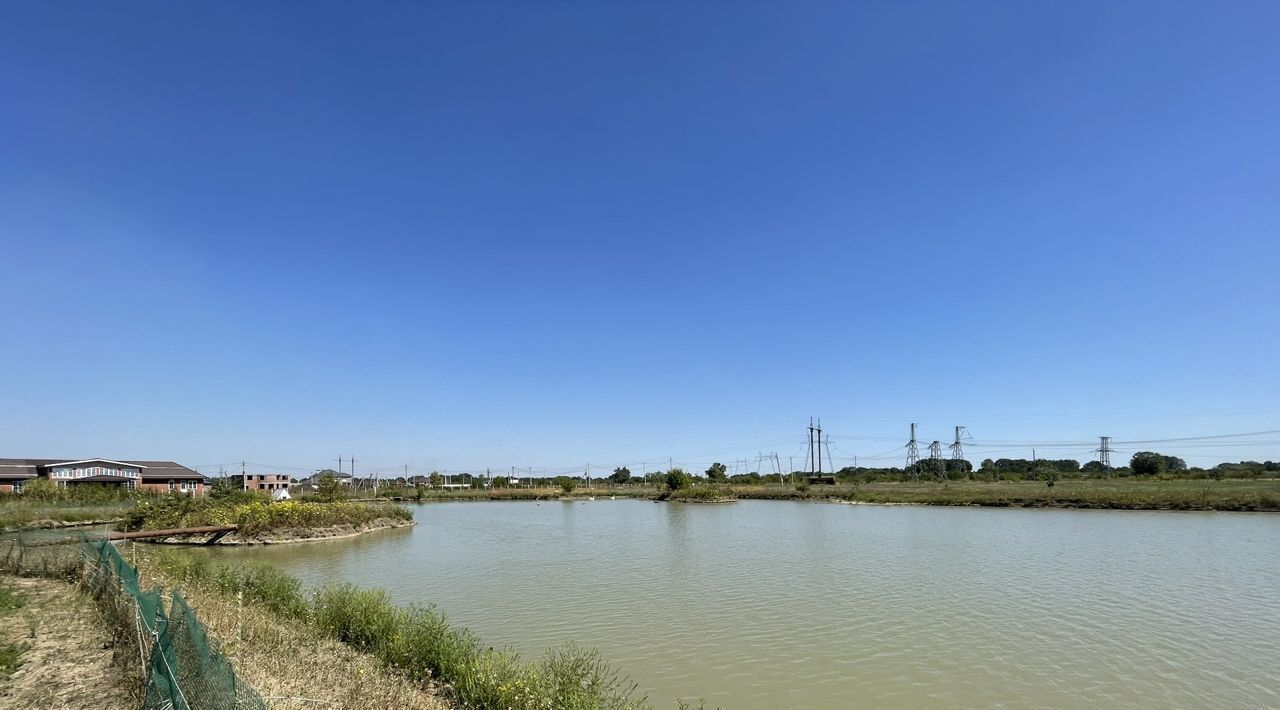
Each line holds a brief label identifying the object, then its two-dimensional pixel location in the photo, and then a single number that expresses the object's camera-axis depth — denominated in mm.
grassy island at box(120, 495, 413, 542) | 29375
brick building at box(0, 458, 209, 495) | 61094
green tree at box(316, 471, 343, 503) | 45406
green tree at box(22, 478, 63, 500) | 45181
